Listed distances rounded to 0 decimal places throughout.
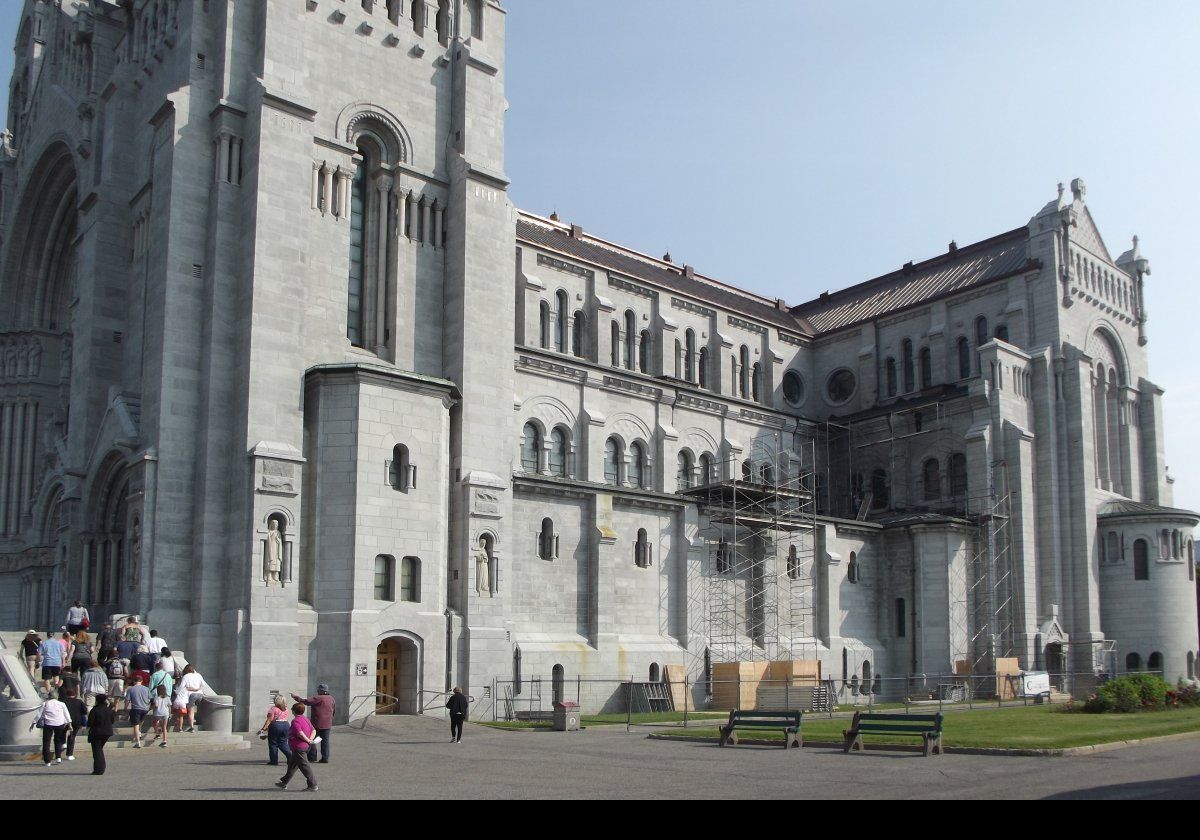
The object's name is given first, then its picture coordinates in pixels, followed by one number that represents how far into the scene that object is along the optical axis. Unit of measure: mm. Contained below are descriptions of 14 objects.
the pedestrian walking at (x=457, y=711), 33181
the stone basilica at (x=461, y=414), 41156
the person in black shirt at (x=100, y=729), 23766
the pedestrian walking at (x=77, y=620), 36750
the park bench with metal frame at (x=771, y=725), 30327
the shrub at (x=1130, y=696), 40531
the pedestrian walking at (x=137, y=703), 28750
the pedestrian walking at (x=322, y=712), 25477
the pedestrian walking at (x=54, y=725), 25438
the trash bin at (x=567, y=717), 37438
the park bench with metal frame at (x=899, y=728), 27594
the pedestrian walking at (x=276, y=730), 25484
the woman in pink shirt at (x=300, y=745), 21328
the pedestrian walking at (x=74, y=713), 27078
